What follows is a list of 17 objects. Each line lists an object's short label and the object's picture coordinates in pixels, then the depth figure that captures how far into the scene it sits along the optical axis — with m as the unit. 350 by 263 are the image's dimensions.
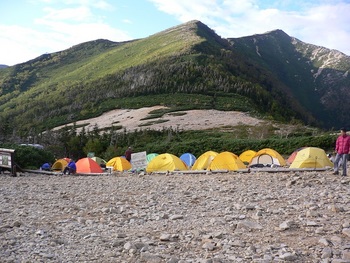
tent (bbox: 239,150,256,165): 31.77
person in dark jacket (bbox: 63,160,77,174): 24.77
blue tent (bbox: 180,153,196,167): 32.30
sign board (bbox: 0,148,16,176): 22.97
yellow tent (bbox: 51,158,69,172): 30.02
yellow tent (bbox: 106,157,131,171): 28.82
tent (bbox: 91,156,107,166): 33.91
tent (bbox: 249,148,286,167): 26.75
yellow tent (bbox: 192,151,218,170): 26.35
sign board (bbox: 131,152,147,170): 27.32
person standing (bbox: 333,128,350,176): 15.25
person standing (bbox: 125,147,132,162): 30.69
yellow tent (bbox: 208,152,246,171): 22.74
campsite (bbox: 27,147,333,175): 20.38
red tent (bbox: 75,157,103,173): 25.79
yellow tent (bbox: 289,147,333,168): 20.09
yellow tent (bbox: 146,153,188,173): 24.57
